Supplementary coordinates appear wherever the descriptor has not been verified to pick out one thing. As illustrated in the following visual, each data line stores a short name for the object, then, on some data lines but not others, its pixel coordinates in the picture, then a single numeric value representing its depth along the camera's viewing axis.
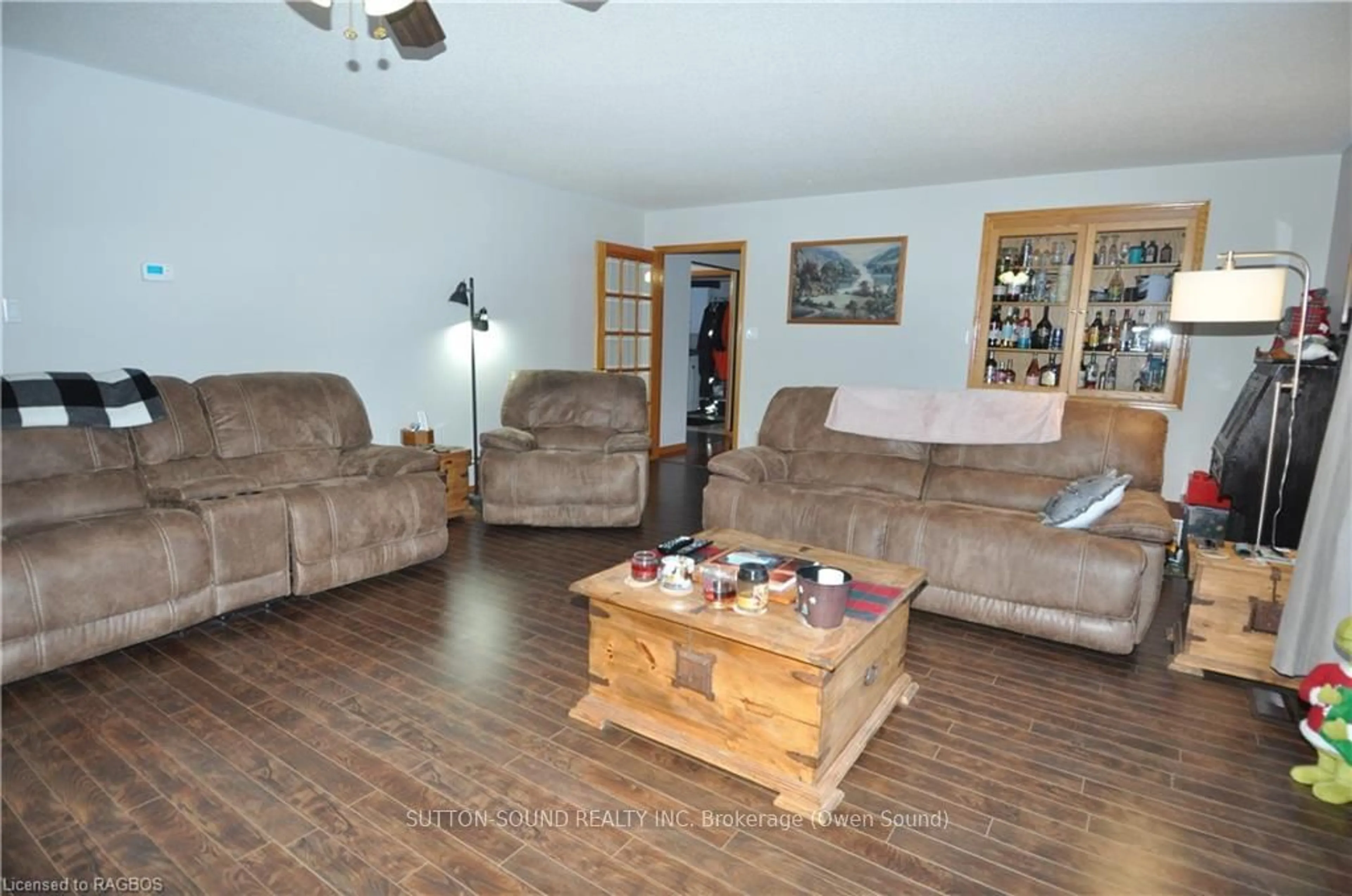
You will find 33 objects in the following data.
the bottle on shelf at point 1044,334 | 5.23
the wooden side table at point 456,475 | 4.44
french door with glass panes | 6.56
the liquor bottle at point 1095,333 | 5.06
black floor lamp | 4.92
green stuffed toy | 1.92
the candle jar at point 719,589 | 2.09
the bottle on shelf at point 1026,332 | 5.30
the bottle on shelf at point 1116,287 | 4.98
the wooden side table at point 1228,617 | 2.59
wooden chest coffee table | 1.88
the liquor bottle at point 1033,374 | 5.29
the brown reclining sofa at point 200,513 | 2.44
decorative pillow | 2.93
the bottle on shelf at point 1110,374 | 5.08
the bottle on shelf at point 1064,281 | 5.11
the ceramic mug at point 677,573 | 2.18
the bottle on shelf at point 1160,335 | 4.84
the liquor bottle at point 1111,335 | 5.04
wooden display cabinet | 4.76
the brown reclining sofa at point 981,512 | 2.83
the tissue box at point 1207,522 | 3.59
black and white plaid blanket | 2.75
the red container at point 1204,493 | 3.63
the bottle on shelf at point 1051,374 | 5.22
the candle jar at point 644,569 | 2.24
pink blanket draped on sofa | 3.56
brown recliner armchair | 4.37
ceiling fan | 2.00
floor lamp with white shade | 2.91
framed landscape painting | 5.72
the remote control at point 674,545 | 2.56
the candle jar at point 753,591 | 2.04
